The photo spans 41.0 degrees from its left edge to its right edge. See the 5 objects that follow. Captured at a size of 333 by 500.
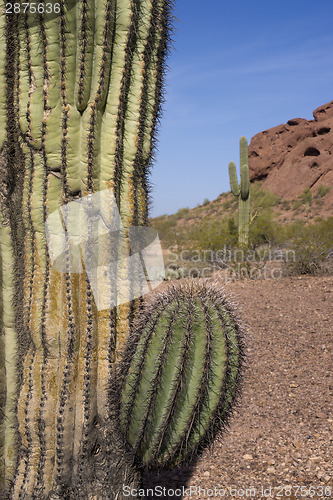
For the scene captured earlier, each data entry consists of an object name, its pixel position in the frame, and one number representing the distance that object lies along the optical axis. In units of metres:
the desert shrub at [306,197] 34.73
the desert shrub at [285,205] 35.62
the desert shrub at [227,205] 38.85
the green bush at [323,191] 35.12
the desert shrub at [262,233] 14.36
